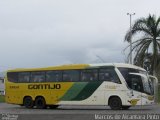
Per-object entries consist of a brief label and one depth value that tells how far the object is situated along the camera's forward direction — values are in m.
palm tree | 45.12
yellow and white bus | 29.00
